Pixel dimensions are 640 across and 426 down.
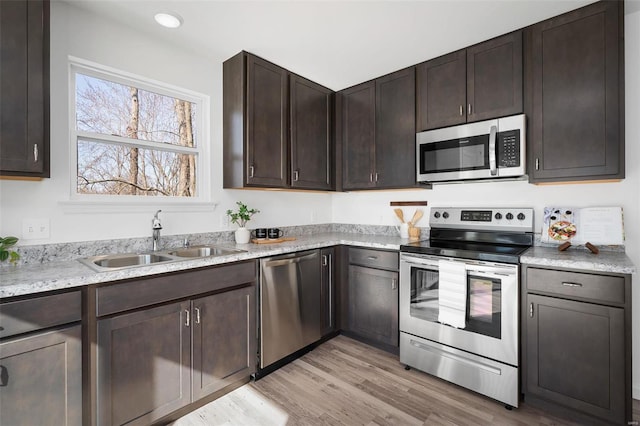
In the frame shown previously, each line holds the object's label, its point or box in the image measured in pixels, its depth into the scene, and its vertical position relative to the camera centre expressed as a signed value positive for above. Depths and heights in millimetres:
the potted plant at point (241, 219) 2689 -65
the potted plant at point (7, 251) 1560 -193
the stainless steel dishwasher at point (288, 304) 2314 -748
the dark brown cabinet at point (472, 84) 2268 +1007
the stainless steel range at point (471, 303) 1998 -657
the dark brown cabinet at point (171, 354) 1574 -834
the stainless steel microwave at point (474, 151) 2232 +471
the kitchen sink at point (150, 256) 1923 -298
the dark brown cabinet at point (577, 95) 1910 +758
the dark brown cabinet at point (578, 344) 1686 -781
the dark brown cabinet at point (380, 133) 2830 +769
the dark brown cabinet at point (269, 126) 2535 +762
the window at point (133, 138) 2041 +554
